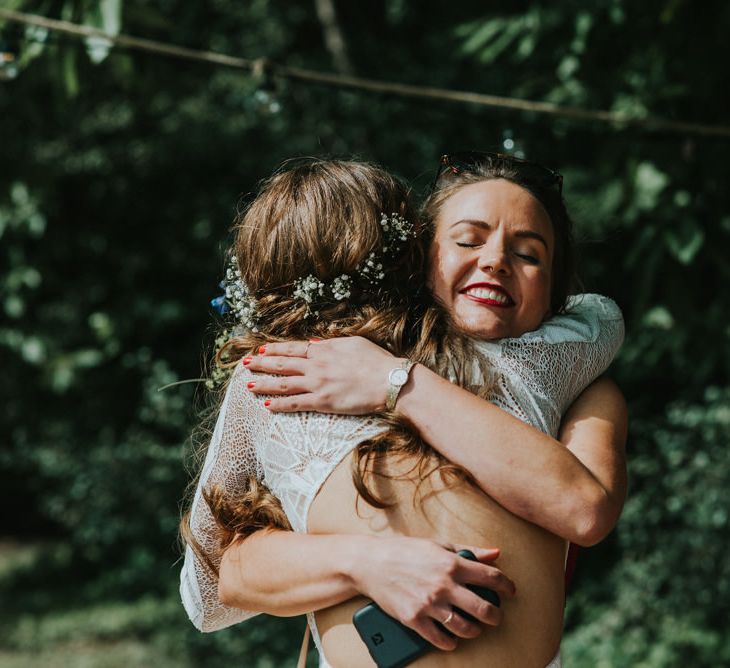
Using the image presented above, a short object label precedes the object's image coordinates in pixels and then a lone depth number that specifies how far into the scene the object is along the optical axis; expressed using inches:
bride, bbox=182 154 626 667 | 66.7
